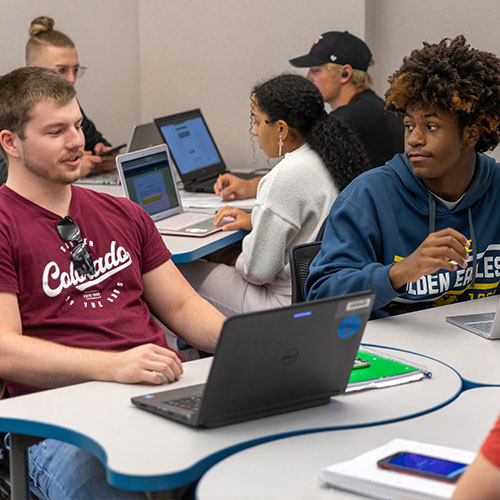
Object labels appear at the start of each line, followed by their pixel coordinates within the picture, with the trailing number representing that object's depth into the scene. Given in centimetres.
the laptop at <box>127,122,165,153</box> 423
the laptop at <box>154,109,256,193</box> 418
